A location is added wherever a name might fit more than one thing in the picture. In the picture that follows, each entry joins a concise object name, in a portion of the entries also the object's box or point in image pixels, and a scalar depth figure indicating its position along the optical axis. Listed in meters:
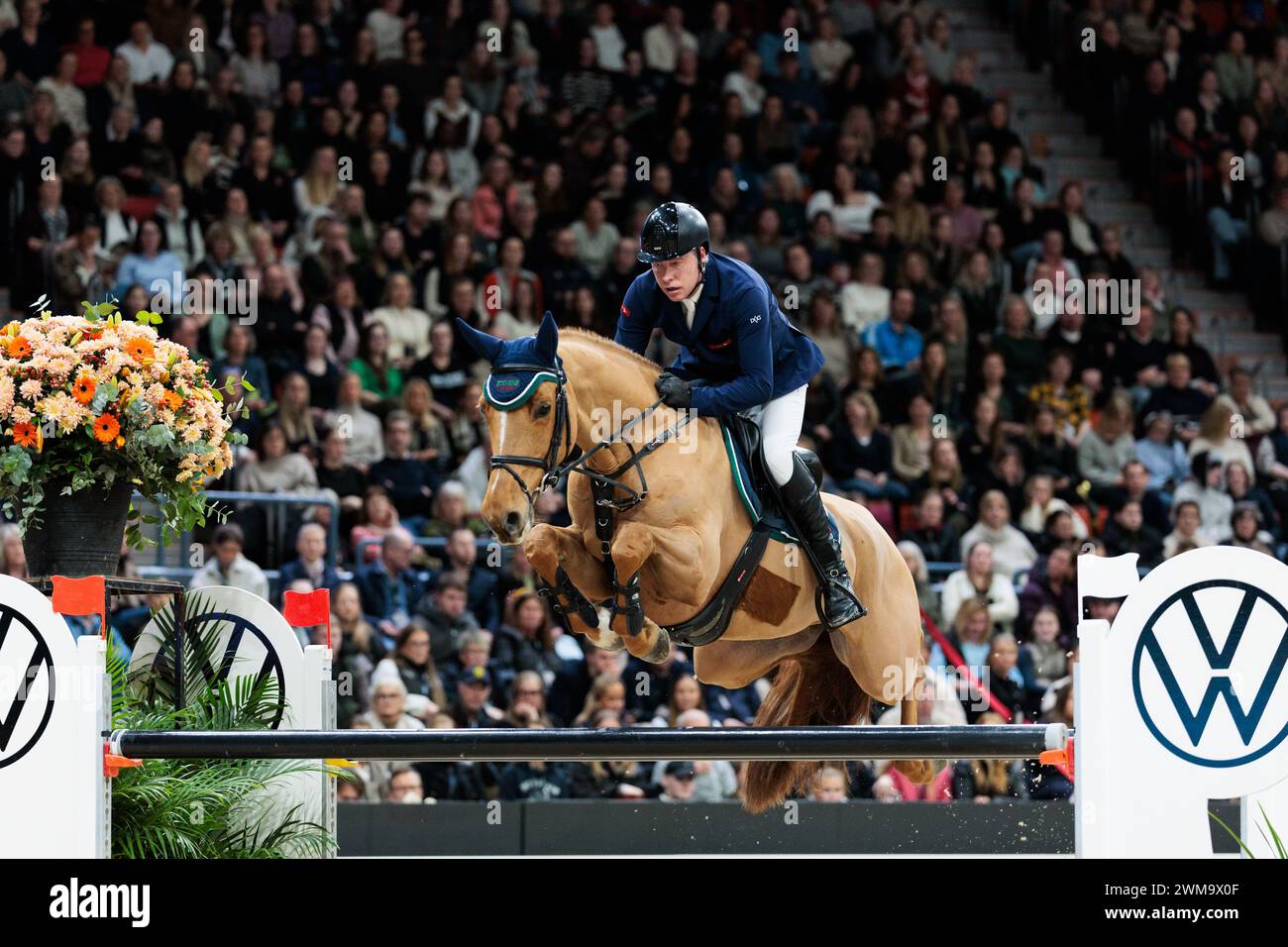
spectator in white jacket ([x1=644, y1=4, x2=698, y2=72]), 28.14
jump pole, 9.76
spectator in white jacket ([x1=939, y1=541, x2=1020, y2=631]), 20.81
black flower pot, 12.19
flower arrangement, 12.08
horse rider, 12.38
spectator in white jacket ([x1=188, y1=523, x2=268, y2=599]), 18.59
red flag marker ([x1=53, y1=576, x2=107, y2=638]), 10.59
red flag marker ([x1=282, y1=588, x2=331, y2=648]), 12.98
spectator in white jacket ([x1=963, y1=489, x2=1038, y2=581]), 22.02
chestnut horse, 11.55
